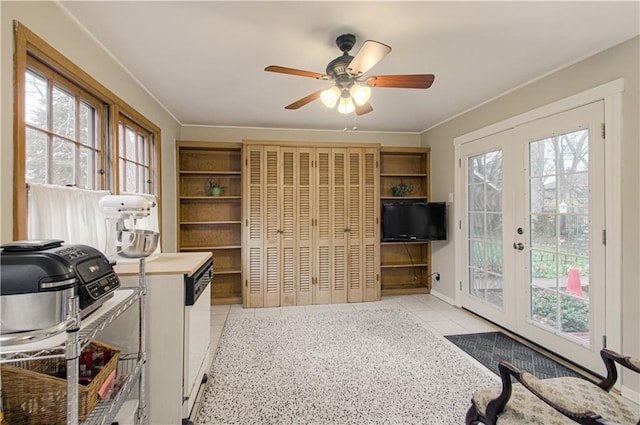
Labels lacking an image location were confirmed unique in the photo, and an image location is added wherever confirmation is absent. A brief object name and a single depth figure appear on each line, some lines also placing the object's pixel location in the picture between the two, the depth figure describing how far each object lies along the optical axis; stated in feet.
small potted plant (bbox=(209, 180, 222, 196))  13.89
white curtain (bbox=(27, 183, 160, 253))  5.10
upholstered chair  4.24
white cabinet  5.79
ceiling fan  6.29
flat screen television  13.84
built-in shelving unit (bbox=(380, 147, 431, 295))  15.68
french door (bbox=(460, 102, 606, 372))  7.77
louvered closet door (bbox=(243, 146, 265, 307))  13.42
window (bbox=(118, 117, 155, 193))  8.79
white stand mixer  5.11
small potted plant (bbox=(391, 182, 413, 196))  15.34
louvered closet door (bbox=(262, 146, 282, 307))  13.52
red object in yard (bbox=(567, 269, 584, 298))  8.20
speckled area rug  6.45
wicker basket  3.79
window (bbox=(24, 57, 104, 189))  5.48
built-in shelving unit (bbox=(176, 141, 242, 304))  14.08
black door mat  8.09
